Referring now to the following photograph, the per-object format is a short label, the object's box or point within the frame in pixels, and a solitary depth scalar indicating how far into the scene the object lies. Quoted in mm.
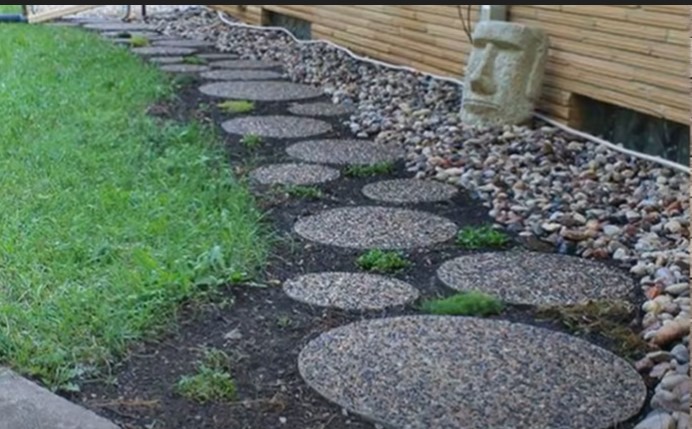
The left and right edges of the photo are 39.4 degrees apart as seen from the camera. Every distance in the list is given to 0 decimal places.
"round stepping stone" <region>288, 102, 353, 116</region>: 4109
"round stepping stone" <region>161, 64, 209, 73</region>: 5007
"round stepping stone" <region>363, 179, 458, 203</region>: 2951
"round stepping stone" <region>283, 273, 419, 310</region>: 2139
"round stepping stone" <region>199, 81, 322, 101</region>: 4430
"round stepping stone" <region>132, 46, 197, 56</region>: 5590
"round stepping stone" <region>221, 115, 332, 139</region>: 3723
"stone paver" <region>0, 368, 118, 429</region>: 1560
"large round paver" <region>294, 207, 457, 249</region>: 2543
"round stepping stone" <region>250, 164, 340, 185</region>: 3080
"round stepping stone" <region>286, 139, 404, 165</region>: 3375
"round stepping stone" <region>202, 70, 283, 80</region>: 4895
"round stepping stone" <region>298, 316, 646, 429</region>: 1643
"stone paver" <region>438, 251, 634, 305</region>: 2195
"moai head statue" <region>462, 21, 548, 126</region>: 3697
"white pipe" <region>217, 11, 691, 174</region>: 3136
